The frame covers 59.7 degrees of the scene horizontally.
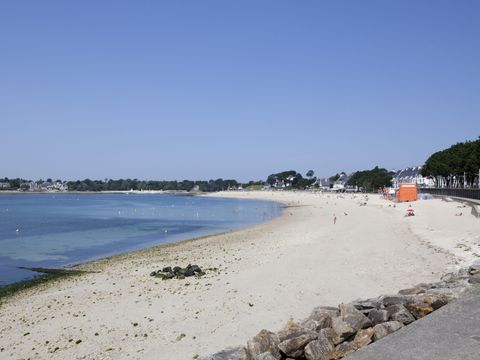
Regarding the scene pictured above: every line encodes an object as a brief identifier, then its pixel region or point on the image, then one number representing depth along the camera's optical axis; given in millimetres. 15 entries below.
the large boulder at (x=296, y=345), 6117
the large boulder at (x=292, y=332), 6531
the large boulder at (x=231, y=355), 6305
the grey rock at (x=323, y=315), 7066
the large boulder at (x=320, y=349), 5789
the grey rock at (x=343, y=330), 6246
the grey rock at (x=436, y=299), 6953
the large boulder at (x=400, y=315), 6461
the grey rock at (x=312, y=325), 6967
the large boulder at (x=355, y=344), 5781
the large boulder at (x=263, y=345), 6305
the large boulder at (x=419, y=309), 6715
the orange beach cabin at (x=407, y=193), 63247
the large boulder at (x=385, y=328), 6012
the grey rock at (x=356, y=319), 6438
